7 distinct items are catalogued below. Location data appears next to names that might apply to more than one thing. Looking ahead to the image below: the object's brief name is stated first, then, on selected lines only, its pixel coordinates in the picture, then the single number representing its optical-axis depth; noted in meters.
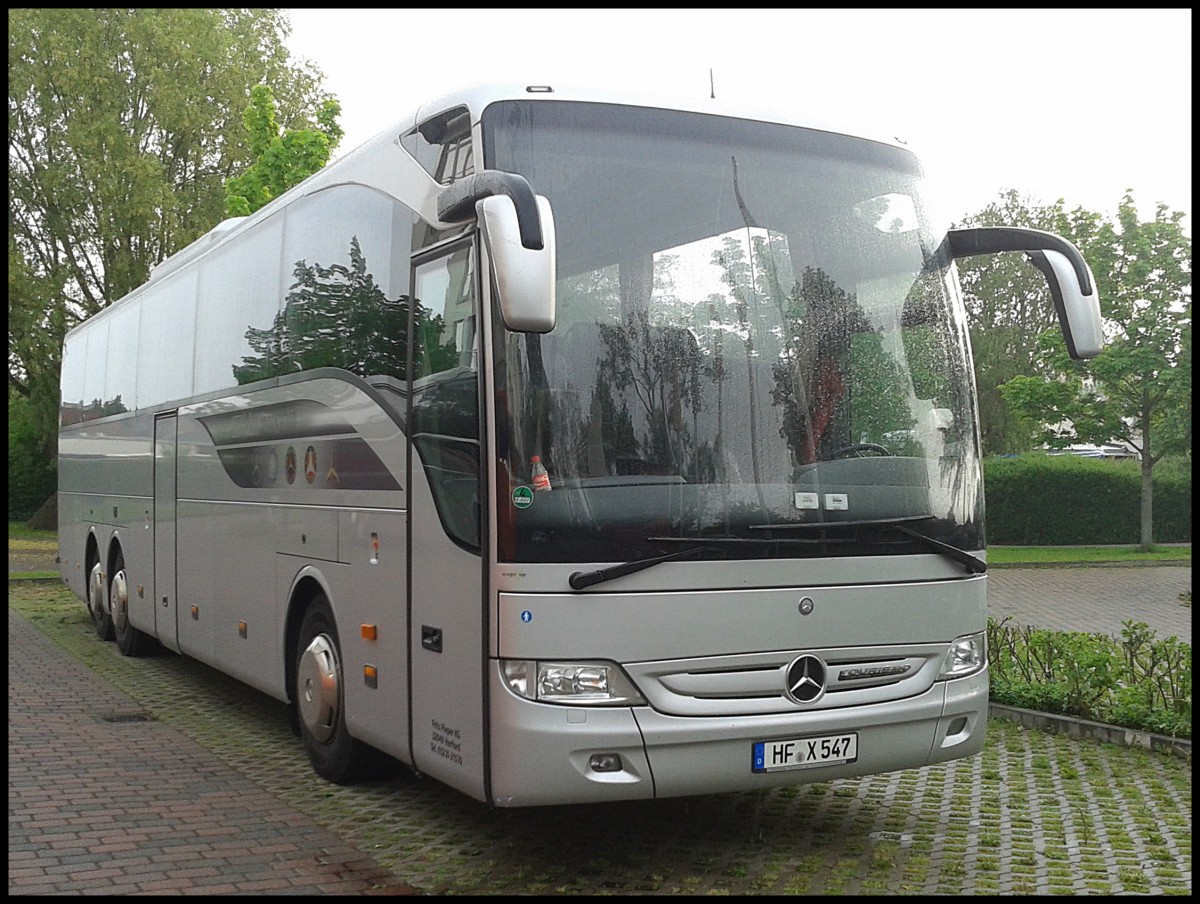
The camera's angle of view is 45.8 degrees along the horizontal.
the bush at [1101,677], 8.99
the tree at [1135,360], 30.03
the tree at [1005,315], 37.50
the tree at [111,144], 32.44
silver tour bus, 5.78
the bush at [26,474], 40.84
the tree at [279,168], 21.16
